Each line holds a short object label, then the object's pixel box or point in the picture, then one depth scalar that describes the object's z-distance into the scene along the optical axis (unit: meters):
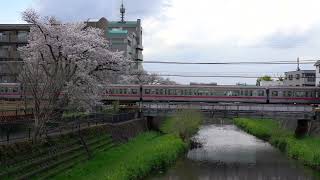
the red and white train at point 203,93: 41.83
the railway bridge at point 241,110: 32.57
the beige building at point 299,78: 68.92
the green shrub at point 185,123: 31.08
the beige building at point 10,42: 45.64
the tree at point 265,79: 103.53
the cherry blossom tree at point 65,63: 18.48
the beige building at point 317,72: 53.99
